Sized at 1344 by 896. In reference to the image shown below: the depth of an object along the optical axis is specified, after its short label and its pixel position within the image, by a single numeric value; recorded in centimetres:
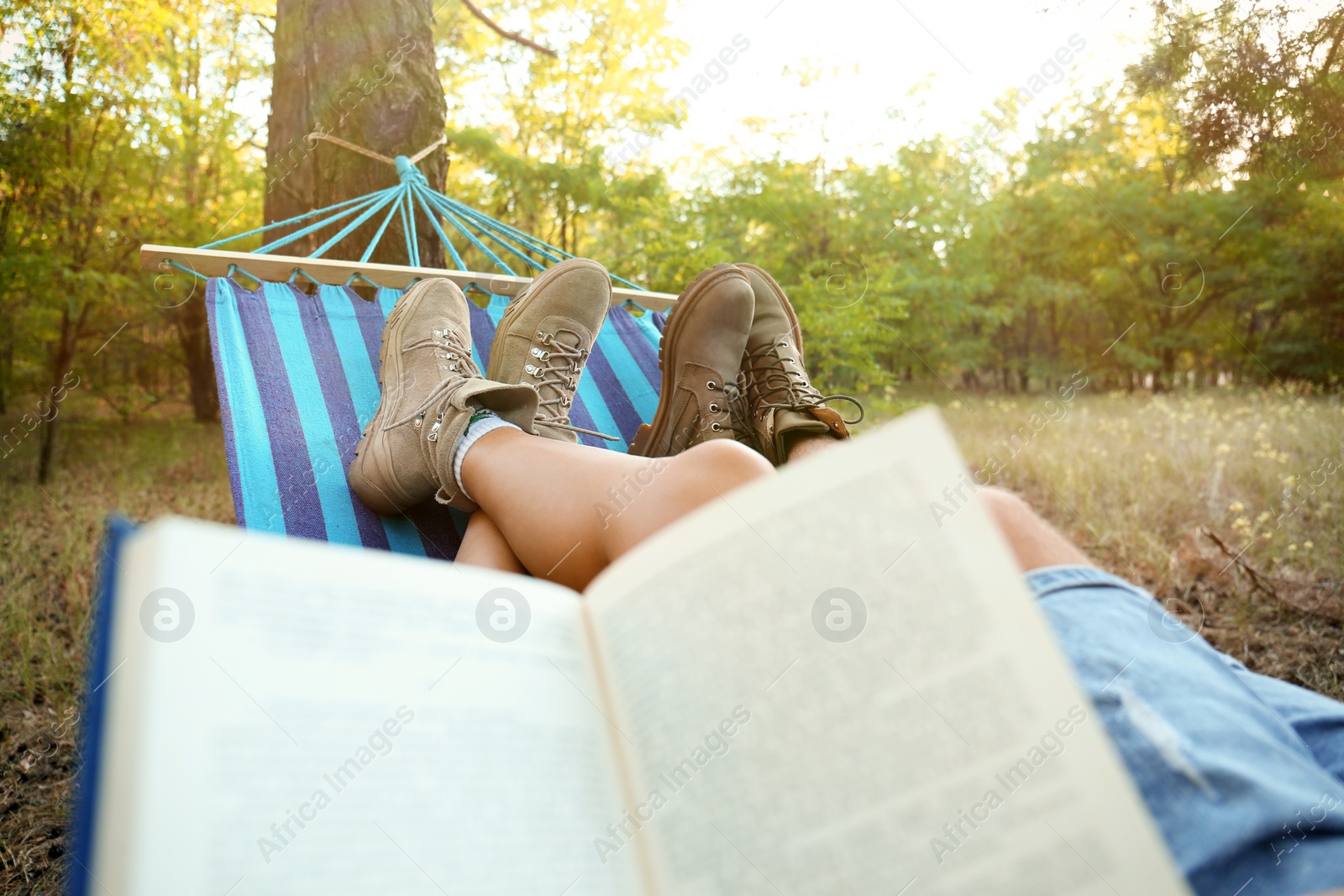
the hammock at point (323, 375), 129
